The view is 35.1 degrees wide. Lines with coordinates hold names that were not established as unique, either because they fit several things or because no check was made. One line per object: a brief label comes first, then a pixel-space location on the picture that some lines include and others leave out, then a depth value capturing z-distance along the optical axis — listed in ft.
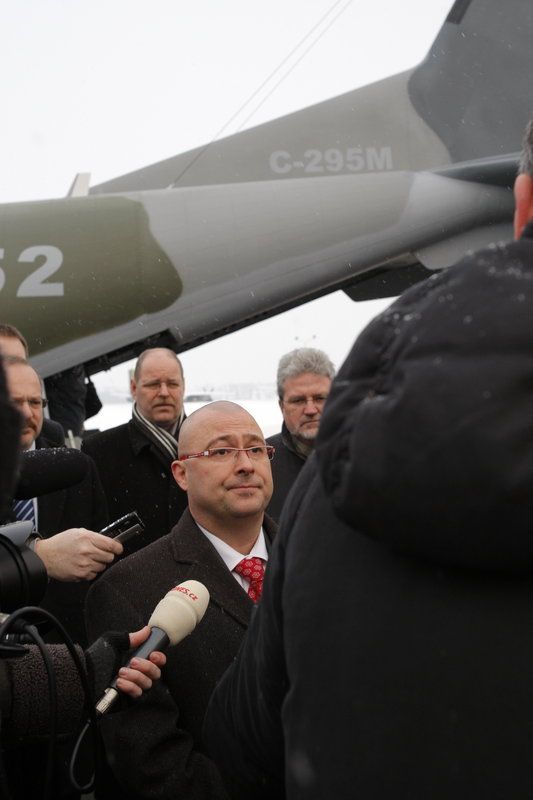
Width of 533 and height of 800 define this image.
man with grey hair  11.78
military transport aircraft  21.31
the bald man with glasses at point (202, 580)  5.62
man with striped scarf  10.91
